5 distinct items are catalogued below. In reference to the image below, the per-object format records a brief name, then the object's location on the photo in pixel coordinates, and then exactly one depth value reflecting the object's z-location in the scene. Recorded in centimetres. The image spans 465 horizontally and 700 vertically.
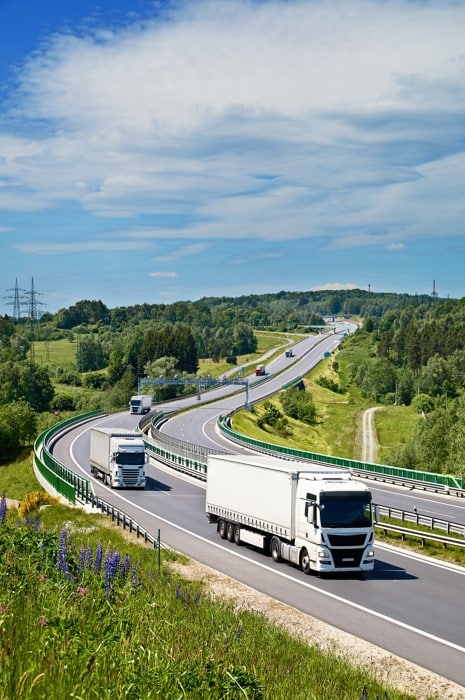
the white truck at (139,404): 11802
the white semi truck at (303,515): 2650
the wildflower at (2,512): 1925
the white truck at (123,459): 5153
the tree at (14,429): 9319
